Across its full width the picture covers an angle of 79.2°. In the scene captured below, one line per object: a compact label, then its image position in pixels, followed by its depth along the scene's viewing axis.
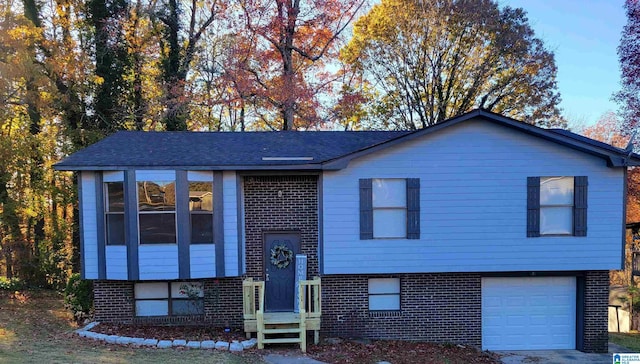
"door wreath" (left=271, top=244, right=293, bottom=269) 9.49
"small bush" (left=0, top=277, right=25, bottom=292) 12.97
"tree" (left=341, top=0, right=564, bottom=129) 18.80
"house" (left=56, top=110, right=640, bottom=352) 8.64
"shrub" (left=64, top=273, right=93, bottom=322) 9.60
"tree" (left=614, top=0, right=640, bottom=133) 17.19
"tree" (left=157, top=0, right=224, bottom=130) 17.78
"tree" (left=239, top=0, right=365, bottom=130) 19.37
